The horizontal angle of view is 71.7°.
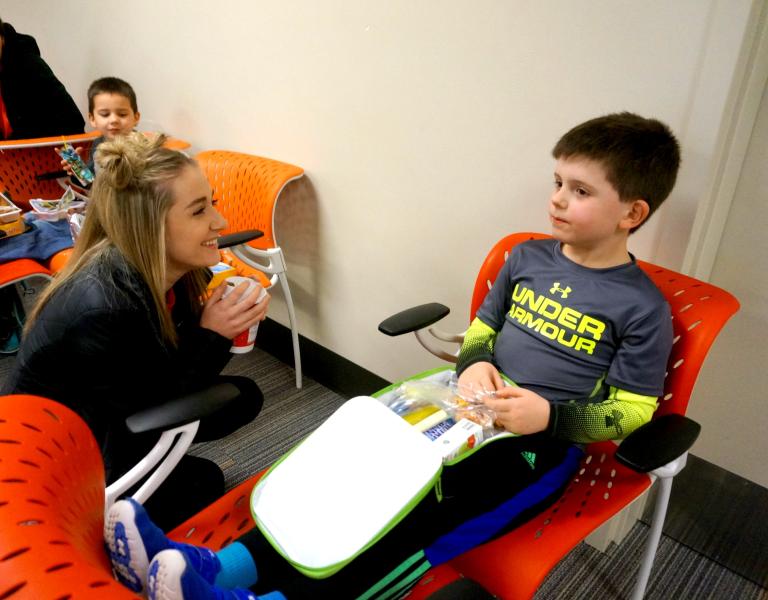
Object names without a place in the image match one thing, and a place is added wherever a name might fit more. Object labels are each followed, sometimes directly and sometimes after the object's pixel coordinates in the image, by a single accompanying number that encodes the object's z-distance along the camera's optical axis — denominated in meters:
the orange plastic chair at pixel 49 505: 0.40
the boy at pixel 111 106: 2.36
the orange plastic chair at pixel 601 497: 0.93
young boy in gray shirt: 1.02
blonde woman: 1.08
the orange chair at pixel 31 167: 2.31
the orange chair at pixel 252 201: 1.93
